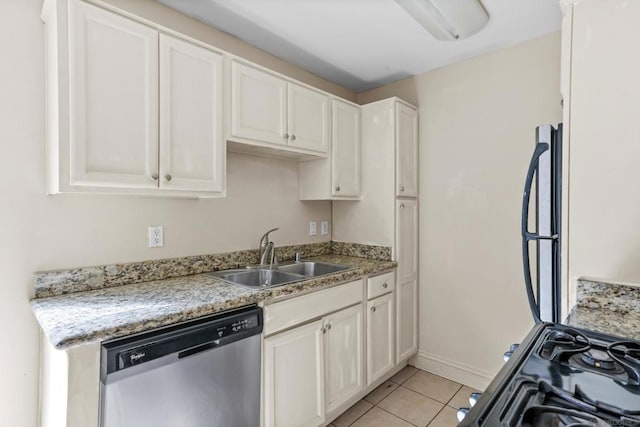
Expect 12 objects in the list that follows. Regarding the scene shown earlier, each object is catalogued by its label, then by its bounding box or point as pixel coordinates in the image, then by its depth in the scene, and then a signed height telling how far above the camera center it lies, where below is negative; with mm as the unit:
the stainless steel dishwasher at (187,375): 1099 -640
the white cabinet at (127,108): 1284 +460
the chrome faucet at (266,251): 2240 -289
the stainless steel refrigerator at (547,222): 1400 -55
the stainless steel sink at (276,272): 2051 -428
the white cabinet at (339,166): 2443 +344
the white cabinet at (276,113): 1836 +616
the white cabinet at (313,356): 1628 -828
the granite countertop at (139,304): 1072 -387
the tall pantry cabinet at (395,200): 2510 +80
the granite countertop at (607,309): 1004 -362
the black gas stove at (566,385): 581 -370
